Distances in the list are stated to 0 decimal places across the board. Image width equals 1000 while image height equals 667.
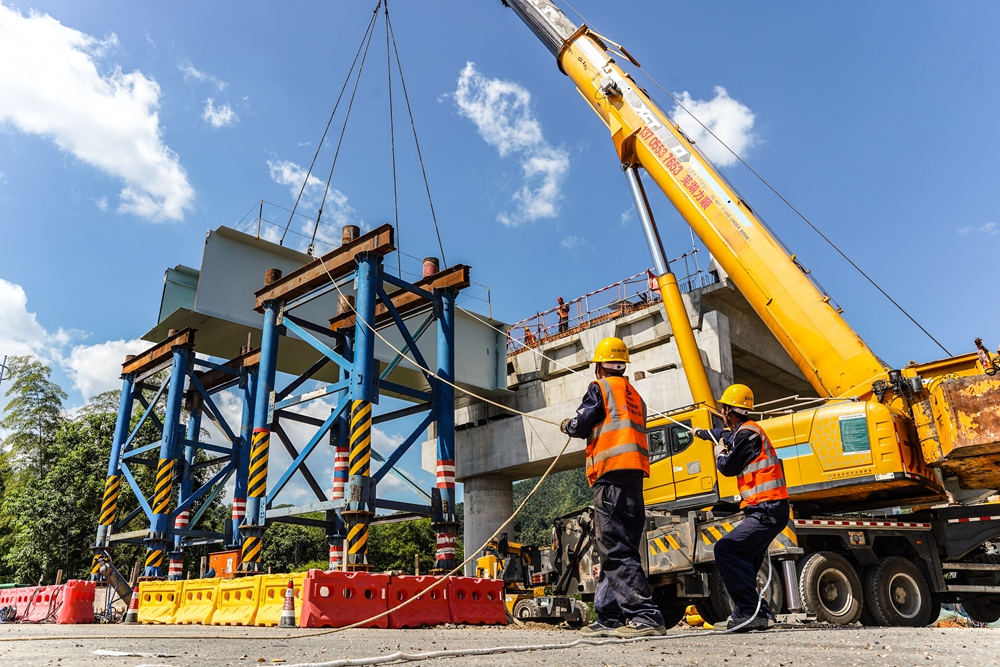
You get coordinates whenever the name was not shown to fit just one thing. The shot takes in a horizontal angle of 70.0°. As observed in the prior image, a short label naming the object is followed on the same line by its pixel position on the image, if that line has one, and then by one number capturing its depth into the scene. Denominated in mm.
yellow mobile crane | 8156
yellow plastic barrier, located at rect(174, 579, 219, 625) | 10117
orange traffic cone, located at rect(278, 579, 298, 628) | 8273
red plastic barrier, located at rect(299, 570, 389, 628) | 7797
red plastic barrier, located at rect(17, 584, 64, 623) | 12133
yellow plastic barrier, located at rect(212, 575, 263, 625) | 9281
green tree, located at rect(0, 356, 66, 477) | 30141
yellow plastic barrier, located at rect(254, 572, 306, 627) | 8719
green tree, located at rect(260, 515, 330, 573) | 47188
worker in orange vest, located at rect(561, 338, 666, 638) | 4793
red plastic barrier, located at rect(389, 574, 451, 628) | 8523
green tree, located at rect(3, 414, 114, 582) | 25281
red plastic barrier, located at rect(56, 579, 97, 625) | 11672
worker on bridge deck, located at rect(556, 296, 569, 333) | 22162
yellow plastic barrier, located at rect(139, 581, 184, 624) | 11039
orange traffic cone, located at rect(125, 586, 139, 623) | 12211
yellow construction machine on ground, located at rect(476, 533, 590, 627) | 10047
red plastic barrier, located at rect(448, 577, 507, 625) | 9234
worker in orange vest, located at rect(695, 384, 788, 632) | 5523
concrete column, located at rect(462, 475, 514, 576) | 22094
